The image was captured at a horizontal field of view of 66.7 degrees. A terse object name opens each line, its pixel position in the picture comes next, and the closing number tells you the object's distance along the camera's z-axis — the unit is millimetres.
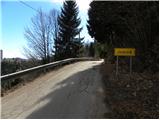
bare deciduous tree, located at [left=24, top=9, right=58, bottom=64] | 21295
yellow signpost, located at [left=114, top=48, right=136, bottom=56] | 5660
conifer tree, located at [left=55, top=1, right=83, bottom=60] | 20819
